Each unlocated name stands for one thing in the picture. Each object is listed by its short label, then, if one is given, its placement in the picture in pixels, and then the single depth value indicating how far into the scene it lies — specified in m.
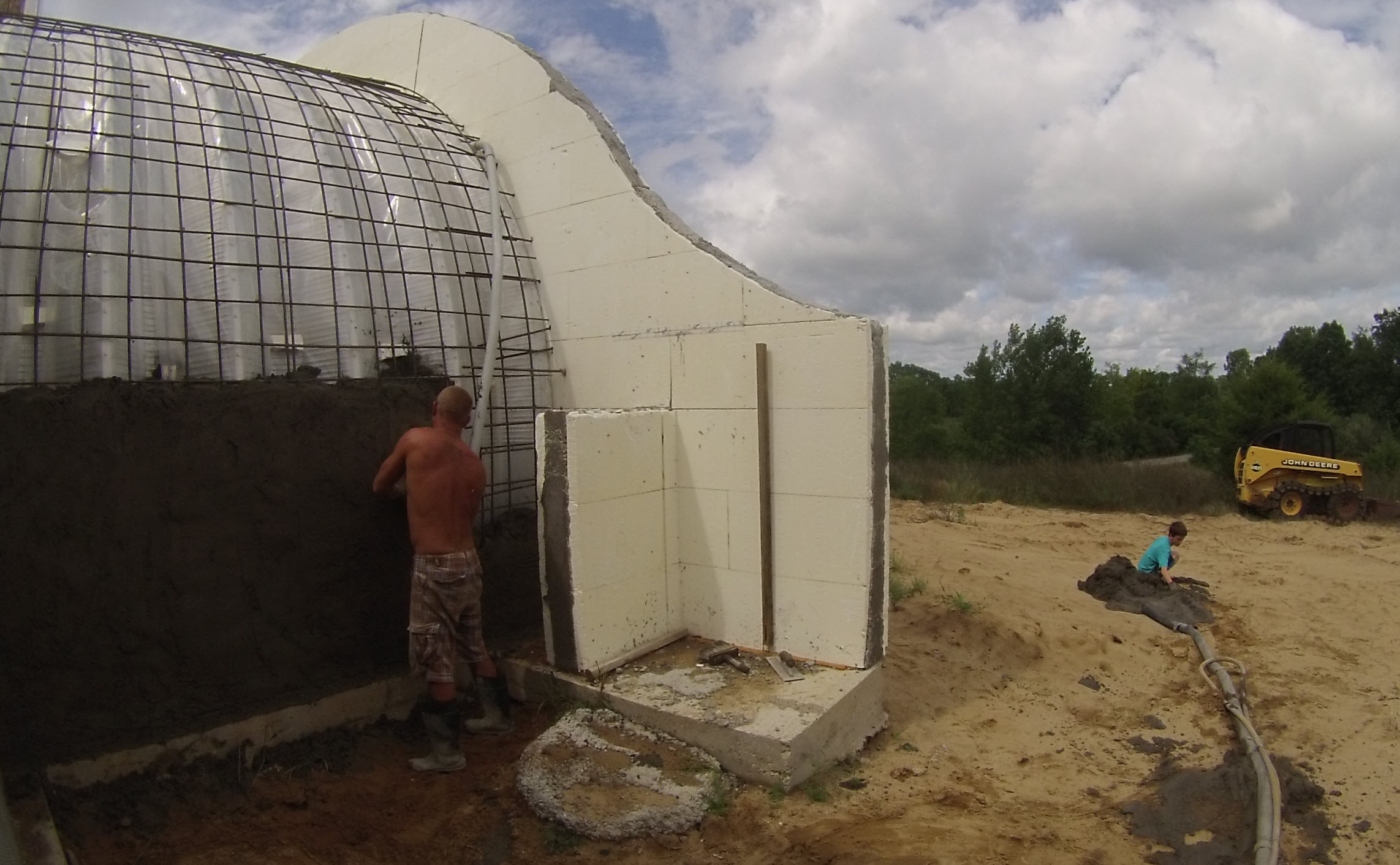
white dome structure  4.27
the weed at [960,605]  7.40
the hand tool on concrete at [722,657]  5.09
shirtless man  4.43
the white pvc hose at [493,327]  5.27
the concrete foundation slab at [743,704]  4.27
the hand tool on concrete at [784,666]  4.90
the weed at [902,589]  7.86
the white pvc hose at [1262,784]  3.90
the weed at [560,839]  3.78
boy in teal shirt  9.23
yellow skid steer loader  15.45
